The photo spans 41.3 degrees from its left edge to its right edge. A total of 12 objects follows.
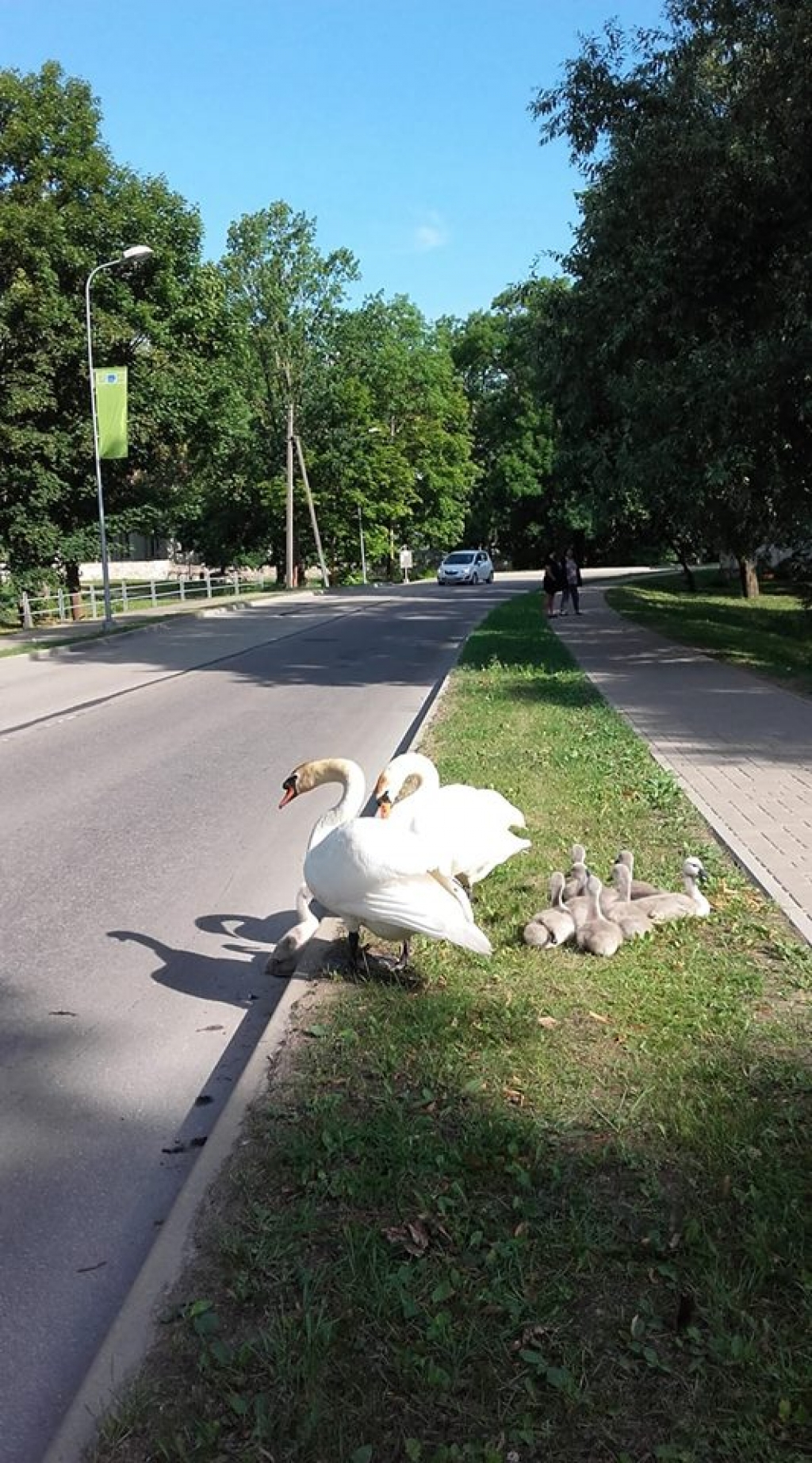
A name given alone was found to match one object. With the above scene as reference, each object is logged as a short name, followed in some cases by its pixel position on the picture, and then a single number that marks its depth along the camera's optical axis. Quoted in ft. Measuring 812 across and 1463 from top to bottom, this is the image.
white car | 171.01
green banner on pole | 82.28
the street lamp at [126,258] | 79.87
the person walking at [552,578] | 84.17
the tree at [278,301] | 179.52
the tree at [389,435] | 183.83
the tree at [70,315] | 91.66
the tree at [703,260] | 40.65
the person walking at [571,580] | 84.84
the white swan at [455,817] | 14.89
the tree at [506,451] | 232.53
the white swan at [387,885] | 12.89
